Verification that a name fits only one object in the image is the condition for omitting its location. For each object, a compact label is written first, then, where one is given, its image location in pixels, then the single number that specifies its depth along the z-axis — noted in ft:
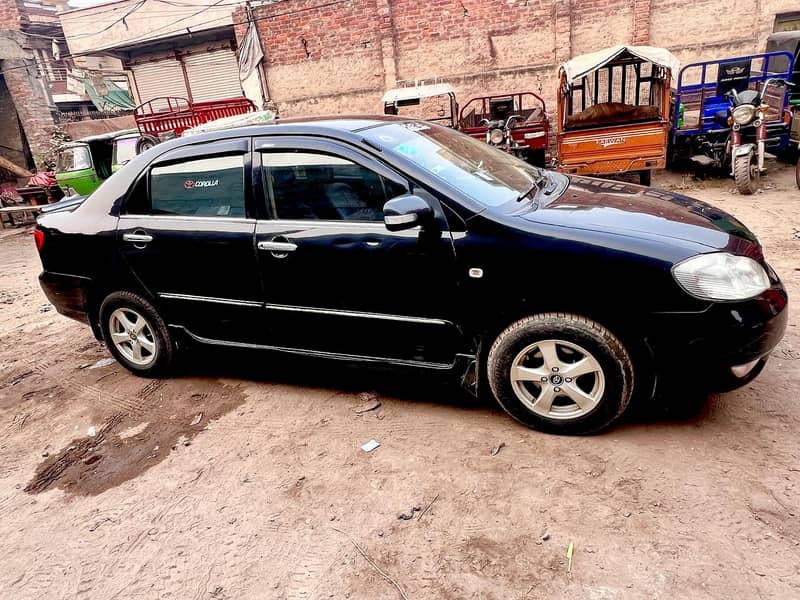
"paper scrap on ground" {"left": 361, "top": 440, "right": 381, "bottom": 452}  9.86
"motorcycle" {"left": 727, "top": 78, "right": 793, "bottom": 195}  27.22
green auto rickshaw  38.52
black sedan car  8.41
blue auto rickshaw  30.40
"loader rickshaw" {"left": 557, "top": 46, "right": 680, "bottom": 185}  28.81
